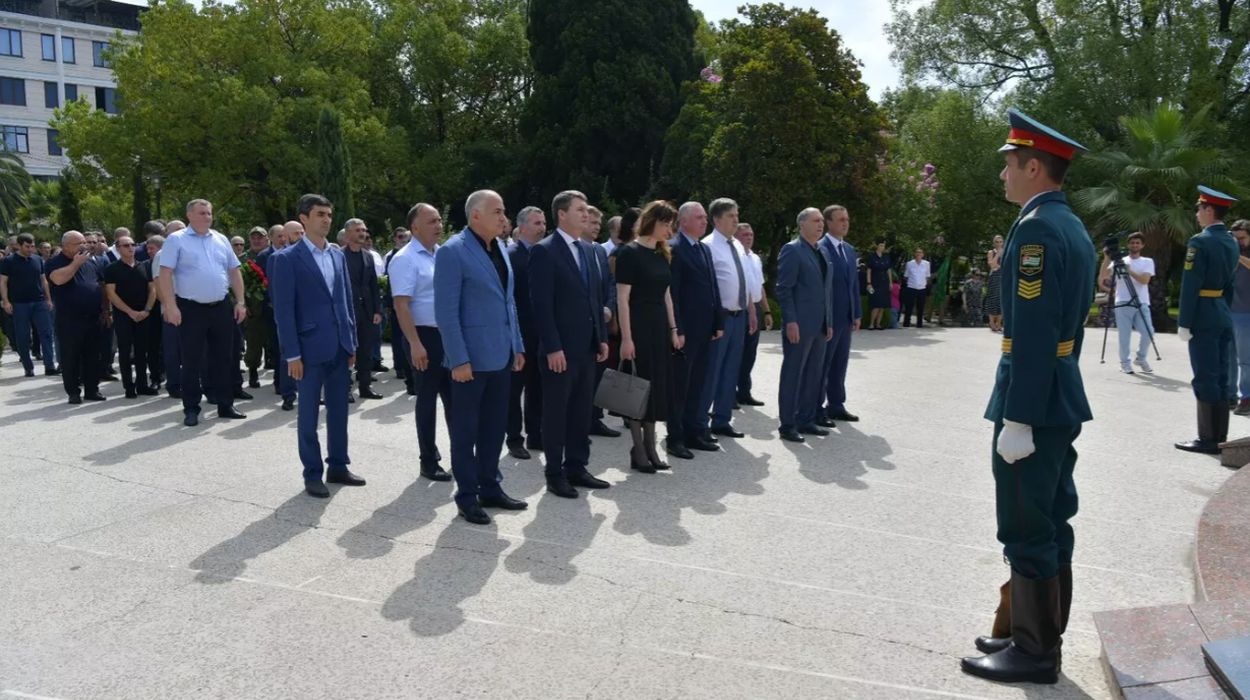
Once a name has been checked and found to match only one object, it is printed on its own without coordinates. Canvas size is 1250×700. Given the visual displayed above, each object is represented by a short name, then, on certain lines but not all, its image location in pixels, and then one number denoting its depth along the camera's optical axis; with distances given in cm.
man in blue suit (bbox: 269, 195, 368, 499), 674
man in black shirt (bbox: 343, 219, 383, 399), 1091
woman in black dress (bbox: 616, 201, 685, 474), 729
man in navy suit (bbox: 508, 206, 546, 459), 788
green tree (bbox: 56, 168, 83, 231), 3834
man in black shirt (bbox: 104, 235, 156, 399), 1101
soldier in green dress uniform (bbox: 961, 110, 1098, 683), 379
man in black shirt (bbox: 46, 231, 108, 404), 1091
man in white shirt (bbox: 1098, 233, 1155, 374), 1363
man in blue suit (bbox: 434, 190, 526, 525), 591
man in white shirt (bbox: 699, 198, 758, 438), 863
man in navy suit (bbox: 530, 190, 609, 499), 659
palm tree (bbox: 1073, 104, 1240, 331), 2159
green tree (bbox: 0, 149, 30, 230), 4686
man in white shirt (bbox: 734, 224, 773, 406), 937
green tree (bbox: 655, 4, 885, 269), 2033
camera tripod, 1355
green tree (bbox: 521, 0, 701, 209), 3206
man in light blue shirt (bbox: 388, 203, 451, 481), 683
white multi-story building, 6481
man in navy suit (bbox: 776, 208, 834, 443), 885
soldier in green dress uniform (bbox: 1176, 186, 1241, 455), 852
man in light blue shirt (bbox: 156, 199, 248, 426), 936
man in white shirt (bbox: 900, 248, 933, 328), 2117
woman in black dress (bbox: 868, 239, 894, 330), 1989
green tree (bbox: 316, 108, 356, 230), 2900
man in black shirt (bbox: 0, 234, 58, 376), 1383
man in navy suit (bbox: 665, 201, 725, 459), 816
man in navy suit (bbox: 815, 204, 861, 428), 931
